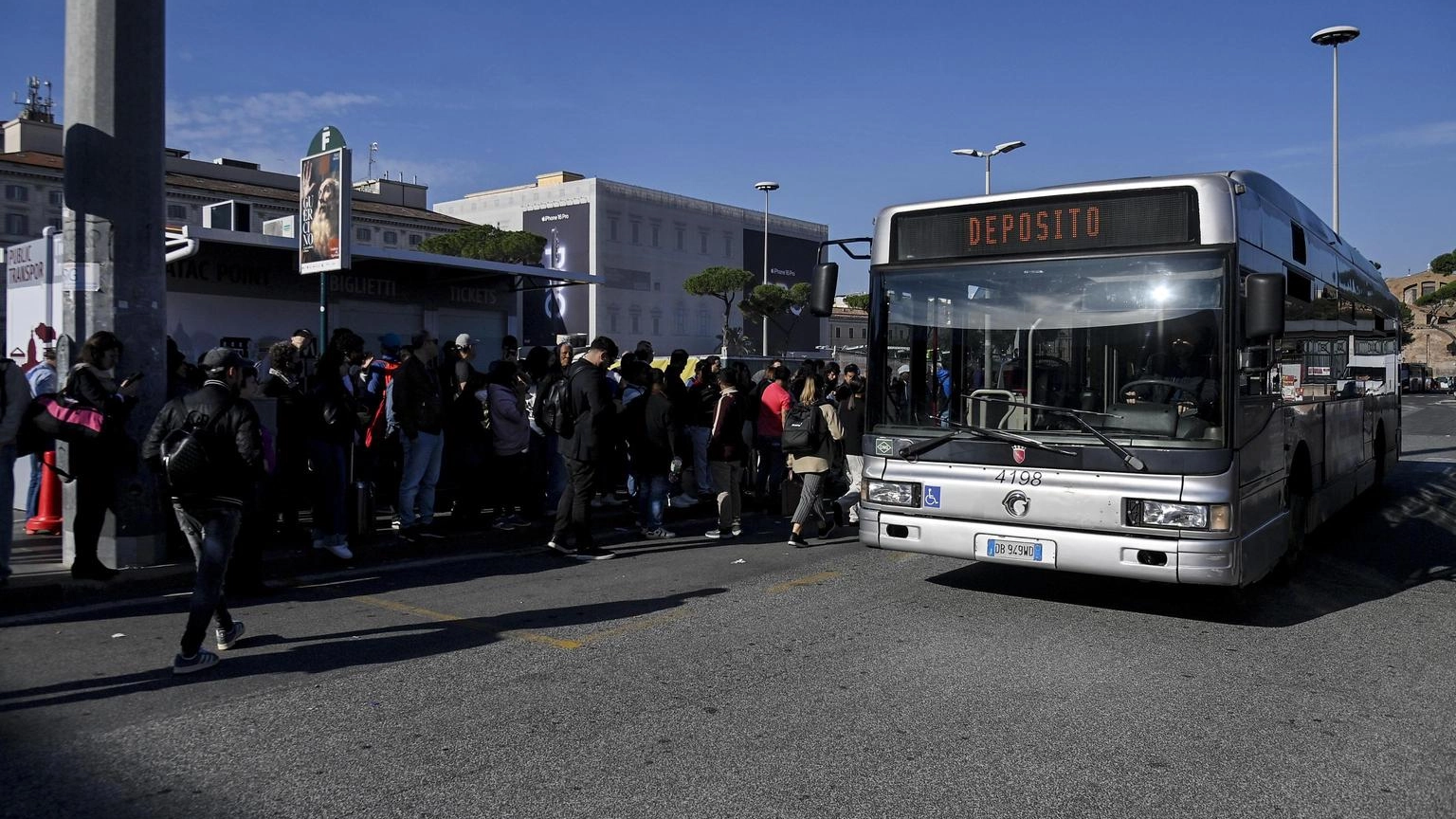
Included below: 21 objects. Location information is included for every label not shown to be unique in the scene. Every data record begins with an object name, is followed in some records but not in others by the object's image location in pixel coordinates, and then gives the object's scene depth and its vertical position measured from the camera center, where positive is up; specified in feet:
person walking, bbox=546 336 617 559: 29.68 -0.93
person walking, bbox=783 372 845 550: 32.94 -1.51
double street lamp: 114.01 +26.78
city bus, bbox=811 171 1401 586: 21.17 +0.60
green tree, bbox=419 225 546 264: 237.25 +35.71
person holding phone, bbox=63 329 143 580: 24.41 -0.98
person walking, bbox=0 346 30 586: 22.66 -0.35
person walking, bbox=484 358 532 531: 34.01 -0.88
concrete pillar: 25.63 +4.80
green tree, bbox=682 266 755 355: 270.05 +30.90
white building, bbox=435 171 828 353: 268.62 +42.11
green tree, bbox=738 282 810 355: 263.08 +25.33
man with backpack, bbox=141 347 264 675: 18.25 -0.99
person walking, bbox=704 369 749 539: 35.32 -1.58
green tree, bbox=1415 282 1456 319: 296.71 +29.39
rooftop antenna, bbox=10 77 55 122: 244.42 +67.47
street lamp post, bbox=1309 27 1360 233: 94.38 +32.20
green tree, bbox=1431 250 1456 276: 305.24 +40.20
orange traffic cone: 30.55 -2.85
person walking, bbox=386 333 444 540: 30.14 -0.55
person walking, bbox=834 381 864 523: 38.52 -0.45
